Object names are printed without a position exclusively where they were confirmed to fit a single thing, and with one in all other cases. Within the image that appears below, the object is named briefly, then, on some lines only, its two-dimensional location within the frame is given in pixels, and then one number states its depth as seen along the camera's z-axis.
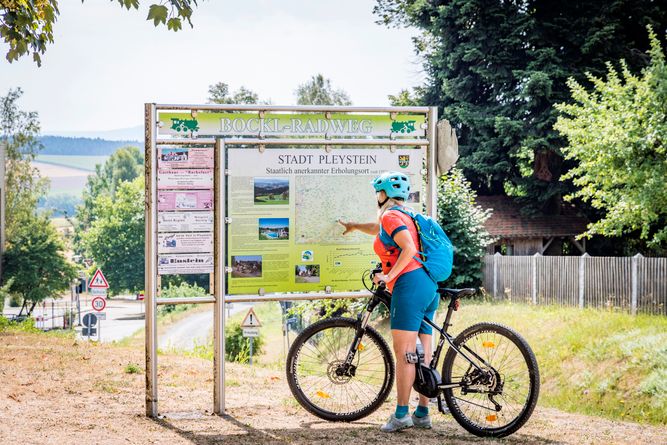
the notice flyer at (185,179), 8.04
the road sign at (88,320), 42.09
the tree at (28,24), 8.30
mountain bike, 7.13
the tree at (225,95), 75.12
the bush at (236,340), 36.78
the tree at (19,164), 62.84
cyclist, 7.02
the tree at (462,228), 30.66
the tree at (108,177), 129.57
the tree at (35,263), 66.50
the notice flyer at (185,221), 8.04
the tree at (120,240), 91.81
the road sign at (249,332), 32.84
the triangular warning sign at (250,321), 31.93
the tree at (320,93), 74.81
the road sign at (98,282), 45.91
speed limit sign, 47.00
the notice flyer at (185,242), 8.02
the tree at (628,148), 24.50
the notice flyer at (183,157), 8.05
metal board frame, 7.93
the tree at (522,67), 35.28
